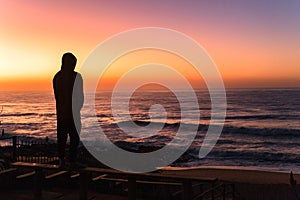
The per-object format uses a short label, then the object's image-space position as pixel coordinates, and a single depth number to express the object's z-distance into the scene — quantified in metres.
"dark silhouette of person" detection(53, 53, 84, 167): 6.51
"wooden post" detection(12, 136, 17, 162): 15.95
